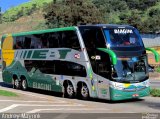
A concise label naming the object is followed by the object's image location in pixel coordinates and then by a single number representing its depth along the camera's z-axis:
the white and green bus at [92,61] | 19.12
